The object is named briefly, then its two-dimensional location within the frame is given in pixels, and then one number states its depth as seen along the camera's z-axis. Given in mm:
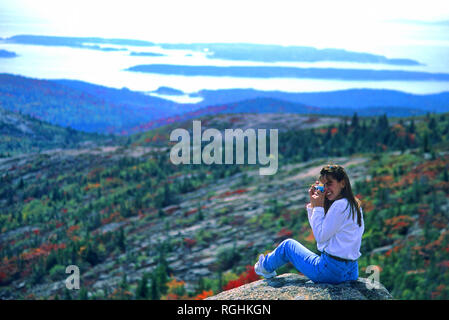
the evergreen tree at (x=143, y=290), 19447
